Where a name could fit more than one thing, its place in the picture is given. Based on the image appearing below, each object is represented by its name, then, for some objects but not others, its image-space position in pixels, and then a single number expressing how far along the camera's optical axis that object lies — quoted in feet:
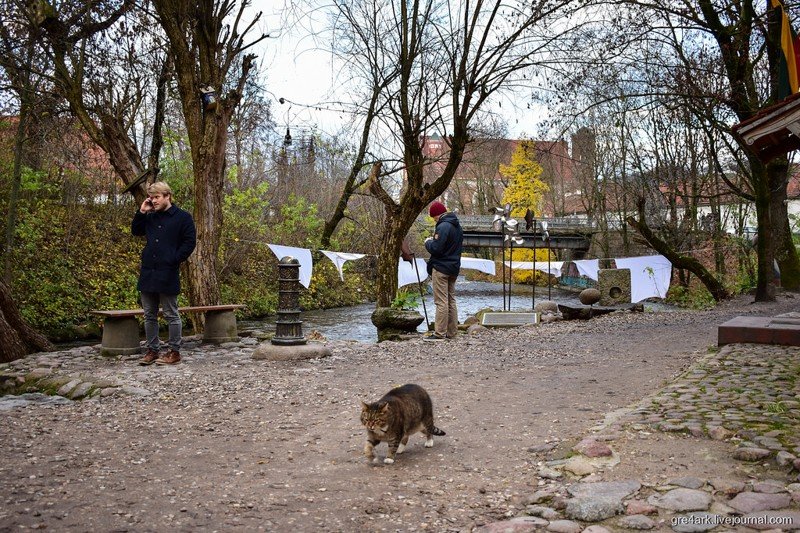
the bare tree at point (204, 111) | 43.57
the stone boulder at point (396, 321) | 57.47
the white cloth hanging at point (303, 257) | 67.72
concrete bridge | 169.78
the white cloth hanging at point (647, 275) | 80.74
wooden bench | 35.29
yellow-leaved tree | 182.50
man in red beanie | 42.83
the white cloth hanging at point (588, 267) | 115.34
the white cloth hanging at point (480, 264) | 119.65
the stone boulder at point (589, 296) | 92.73
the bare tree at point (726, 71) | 59.26
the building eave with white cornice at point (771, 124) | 24.21
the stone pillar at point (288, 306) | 35.86
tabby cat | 16.93
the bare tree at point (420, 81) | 57.00
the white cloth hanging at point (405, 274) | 78.84
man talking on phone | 31.71
